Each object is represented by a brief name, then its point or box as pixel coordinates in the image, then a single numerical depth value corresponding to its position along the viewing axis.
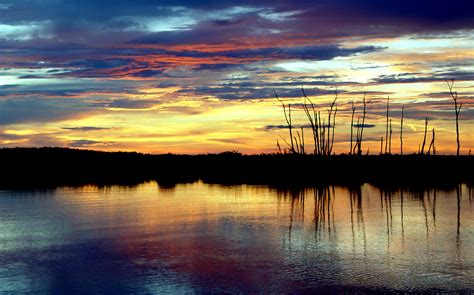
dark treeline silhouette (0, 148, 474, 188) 31.86
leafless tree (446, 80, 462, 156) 41.06
